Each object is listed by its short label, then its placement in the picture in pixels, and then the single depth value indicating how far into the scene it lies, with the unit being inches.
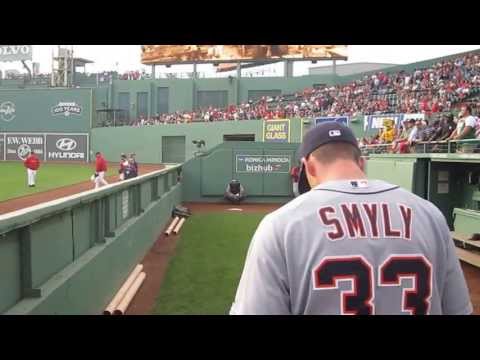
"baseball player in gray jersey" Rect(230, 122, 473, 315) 68.6
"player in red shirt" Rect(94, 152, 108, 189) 814.3
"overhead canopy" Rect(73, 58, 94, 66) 2512.8
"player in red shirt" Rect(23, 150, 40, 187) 891.4
